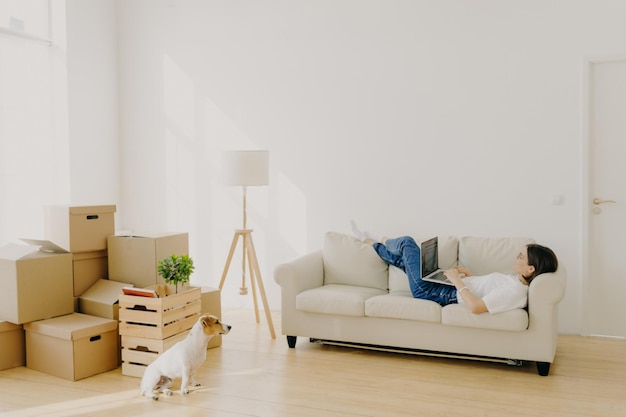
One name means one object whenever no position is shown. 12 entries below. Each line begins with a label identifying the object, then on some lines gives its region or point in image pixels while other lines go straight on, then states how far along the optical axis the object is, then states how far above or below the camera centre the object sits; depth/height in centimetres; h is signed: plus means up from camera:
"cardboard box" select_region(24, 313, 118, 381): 388 -95
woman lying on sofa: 394 -61
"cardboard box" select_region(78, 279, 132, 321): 417 -70
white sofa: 392 -78
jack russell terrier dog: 361 -95
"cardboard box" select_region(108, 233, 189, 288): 436 -42
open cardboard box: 396 -56
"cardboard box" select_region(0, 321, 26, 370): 407 -97
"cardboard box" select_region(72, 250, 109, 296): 435 -51
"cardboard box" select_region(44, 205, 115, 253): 427 -21
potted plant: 405 -48
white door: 469 -4
